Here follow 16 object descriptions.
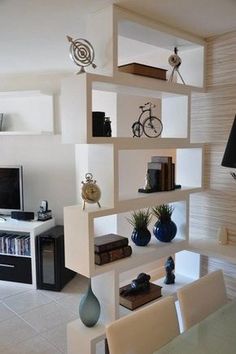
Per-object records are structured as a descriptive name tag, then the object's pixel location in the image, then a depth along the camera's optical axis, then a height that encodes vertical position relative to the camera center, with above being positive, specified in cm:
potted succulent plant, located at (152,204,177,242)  247 -61
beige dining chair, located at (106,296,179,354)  136 -82
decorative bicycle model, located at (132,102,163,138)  242 +13
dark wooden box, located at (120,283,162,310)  223 -107
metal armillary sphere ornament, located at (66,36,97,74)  185 +53
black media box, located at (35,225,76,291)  351 -126
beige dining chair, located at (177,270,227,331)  169 -83
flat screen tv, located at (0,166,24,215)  388 -52
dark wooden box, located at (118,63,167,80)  204 +48
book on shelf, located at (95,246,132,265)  199 -69
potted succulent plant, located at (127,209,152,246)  237 -62
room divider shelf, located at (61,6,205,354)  190 +1
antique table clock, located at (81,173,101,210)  194 -28
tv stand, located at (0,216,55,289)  362 -120
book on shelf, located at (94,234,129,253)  200 -62
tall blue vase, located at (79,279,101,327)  202 -102
